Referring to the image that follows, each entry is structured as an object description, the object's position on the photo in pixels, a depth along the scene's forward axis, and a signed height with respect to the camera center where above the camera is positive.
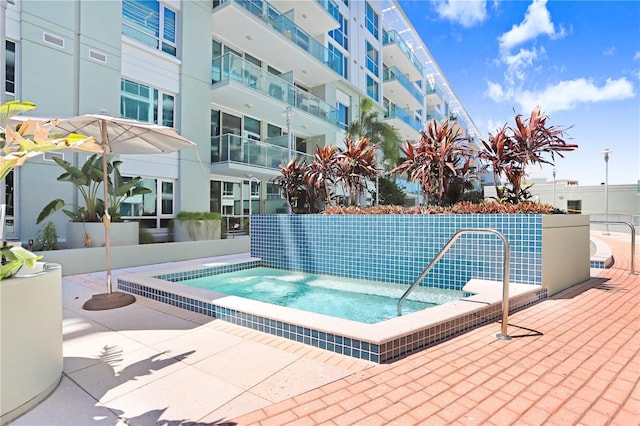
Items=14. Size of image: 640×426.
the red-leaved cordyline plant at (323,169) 9.15 +1.19
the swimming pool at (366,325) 3.22 -1.21
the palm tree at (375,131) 21.09 +5.19
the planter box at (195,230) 11.91 -0.68
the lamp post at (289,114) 12.43 +3.67
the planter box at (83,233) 8.67 -0.62
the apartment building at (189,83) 9.19 +4.83
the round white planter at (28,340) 2.17 -0.92
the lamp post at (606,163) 19.56 +3.12
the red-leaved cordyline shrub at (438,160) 7.10 +1.17
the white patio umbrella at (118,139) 4.97 +1.27
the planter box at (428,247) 5.39 -0.67
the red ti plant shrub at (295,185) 9.78 +0.80
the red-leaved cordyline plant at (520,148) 6.54 +1.35
